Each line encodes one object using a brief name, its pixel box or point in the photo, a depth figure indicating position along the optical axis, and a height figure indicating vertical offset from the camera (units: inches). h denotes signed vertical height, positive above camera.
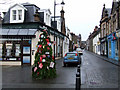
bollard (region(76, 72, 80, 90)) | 217.2 -55.0
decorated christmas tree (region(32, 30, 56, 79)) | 346.3 -34.9
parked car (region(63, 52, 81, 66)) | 617.0 -48.6
